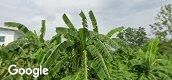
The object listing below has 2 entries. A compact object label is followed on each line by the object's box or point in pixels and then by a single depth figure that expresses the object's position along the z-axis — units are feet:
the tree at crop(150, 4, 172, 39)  69.49
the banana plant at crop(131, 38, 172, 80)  18.52
